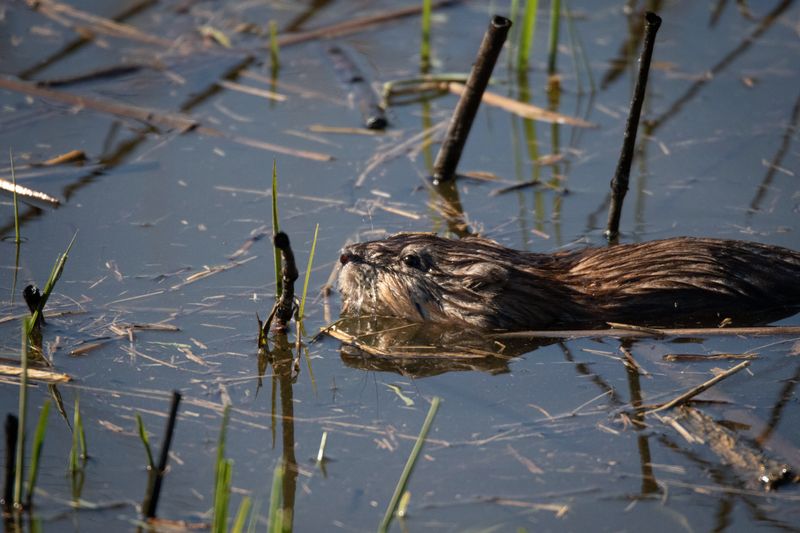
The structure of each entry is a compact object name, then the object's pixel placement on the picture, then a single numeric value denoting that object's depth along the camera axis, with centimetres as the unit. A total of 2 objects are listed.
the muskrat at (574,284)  1177
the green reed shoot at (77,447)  852
